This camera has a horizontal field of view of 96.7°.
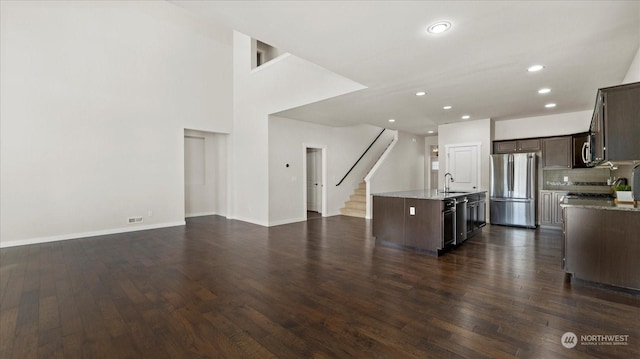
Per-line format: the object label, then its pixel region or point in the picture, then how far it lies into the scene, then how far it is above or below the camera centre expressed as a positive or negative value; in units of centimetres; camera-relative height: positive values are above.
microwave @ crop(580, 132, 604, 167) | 317 +37
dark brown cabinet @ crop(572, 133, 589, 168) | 621 +64
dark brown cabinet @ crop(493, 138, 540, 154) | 673 +80
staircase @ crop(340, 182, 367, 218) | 830 -76
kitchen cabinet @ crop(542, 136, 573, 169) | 634 +59
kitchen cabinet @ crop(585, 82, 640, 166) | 271 +55
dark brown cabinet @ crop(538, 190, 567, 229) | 634 -70
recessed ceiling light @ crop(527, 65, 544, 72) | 377 +148
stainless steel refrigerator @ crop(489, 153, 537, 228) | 646 -27
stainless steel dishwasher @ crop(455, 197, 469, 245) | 481 -71
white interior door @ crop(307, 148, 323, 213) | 880 -2
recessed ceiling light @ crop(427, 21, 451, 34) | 271 +148
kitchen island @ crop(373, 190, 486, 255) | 438 -68
